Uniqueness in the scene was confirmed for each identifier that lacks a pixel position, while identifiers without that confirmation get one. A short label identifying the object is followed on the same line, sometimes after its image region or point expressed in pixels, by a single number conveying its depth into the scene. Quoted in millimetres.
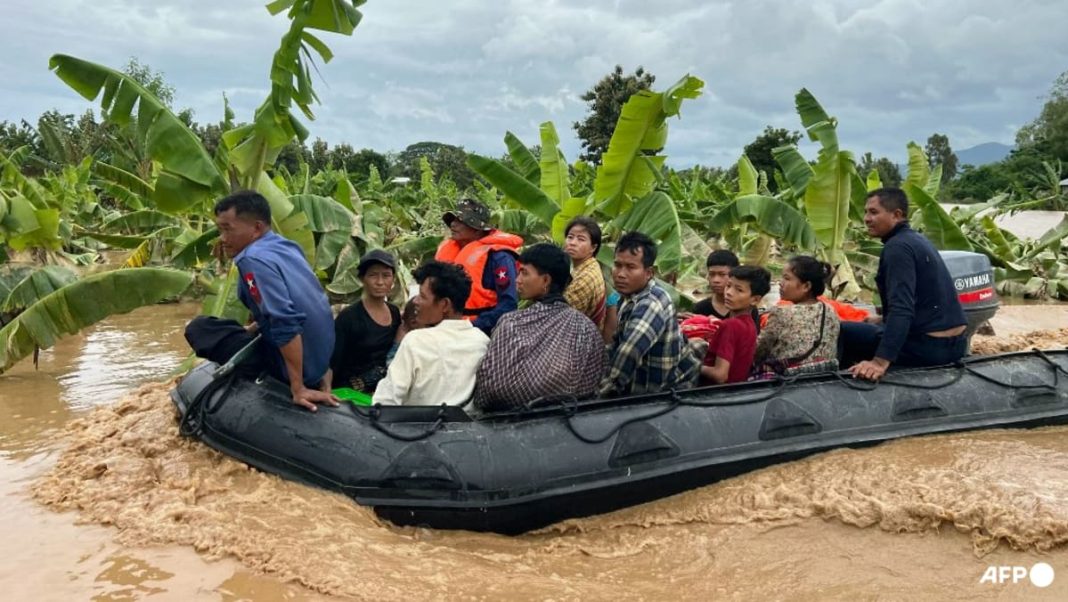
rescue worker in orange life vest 5070
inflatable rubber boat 3801
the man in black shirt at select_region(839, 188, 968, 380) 4551
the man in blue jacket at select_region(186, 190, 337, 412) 3684
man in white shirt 3996
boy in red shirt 4453
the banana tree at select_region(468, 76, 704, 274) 6305
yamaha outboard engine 5223
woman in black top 4648
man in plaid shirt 4195
